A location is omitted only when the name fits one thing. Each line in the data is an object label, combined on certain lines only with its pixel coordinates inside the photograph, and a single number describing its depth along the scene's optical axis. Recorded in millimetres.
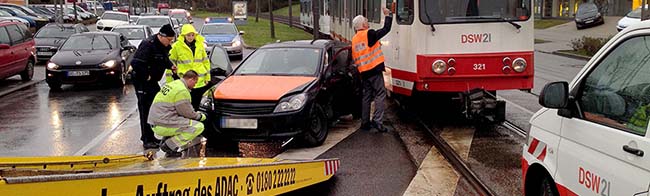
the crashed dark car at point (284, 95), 8852
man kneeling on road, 7098
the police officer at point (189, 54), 9359
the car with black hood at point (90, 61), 16047
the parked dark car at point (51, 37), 23750
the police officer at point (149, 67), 8859
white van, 3475
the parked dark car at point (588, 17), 43469
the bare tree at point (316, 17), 26306
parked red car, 16453
